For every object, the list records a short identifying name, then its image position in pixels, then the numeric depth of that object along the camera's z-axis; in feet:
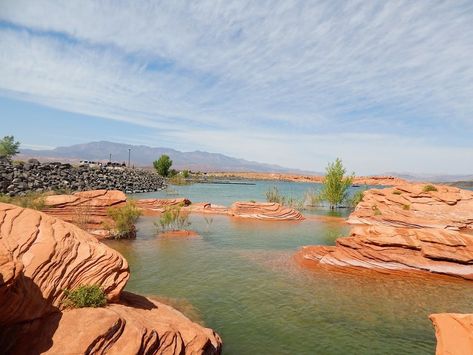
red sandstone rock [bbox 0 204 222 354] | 25.27
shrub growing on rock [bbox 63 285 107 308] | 30.17
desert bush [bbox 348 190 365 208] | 186.22
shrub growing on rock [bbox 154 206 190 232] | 104.22
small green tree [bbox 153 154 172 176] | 433.56
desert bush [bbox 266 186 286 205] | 182.29
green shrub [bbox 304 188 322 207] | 199.62
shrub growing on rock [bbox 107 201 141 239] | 91.56
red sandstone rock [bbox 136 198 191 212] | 155.00
